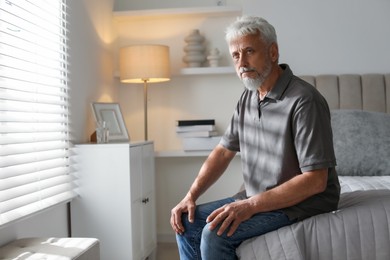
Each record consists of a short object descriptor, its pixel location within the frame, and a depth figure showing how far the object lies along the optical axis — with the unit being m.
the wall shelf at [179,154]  3.63
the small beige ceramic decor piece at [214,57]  3.72
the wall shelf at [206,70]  3.66
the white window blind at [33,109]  2.23
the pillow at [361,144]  3.00
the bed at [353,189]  1.66
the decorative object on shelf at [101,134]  3.08
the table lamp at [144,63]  3.48
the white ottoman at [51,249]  2.00
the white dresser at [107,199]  2.89
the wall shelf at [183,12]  3.71
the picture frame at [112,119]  3.25
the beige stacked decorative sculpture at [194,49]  3.73
